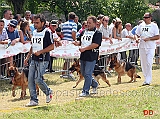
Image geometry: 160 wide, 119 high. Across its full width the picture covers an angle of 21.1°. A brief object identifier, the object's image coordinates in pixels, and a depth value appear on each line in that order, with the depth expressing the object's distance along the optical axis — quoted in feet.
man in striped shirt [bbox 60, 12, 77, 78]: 47.10
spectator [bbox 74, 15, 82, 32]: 54.82
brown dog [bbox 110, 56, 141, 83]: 45.09
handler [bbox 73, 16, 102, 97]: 33.37
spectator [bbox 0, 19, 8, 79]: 40.66
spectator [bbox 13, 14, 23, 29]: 47.64
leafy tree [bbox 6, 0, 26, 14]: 81.00
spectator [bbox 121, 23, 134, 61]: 55.21
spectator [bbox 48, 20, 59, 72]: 46.92
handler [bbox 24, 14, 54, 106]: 29.73
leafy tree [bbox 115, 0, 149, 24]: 100.89
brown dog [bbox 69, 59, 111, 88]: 40.96
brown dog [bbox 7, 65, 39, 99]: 35.65
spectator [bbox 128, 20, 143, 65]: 57.76
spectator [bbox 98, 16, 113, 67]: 49.11
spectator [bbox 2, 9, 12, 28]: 45.29
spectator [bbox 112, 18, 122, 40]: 50.90
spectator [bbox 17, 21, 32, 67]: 42.29
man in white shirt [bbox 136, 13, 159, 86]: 40.04
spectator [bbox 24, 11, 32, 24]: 50.26
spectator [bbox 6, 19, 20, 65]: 41.65
